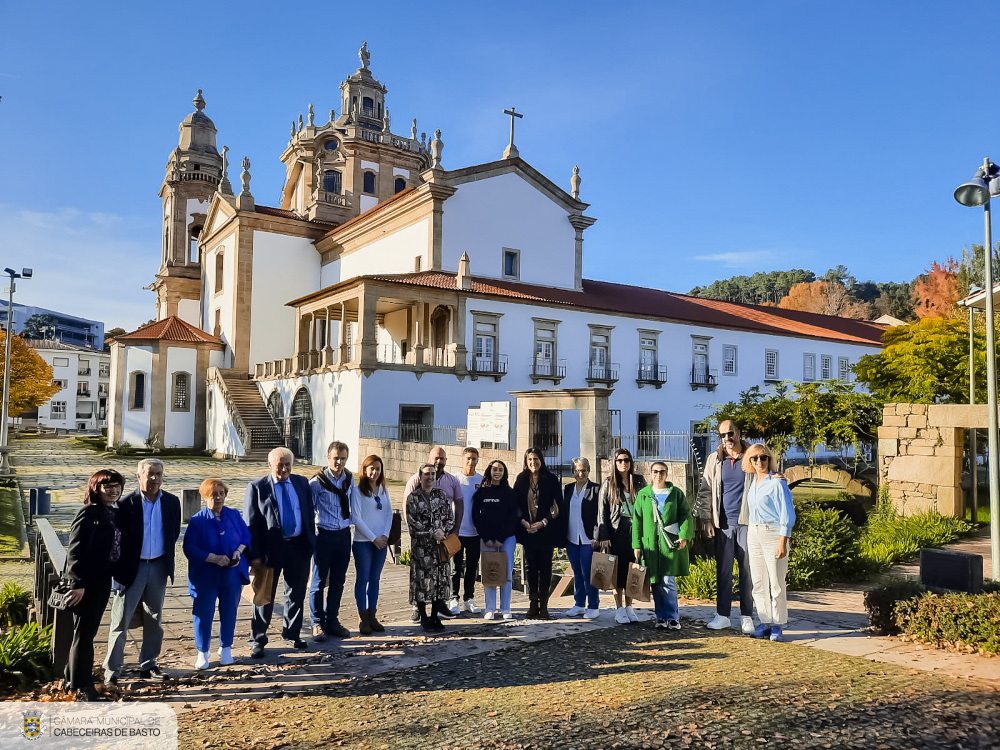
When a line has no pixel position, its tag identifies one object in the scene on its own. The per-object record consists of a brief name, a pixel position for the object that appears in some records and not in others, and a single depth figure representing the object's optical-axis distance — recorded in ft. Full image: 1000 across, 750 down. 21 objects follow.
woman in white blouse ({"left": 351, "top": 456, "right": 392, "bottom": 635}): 22.88
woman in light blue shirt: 21.80
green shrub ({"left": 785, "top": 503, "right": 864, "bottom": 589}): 30.35
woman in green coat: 23.30
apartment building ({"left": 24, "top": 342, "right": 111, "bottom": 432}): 265.95
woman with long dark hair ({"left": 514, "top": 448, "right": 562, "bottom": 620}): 24.90
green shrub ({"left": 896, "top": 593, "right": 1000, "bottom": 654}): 20.80
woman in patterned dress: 23.52
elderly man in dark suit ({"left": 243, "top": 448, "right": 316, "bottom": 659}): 20.42
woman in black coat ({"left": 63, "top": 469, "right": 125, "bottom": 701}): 17.01
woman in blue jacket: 19.10
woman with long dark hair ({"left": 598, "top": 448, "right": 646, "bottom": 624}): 24.47
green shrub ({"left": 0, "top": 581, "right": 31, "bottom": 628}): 24.03
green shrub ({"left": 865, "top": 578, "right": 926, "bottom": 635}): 22.63
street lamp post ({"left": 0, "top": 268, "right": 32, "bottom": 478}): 101.25
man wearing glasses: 23.44
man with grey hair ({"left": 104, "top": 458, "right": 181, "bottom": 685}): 17.92
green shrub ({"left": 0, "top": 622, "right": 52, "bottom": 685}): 18.02
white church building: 89.40
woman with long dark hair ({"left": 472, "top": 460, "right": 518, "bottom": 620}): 24.95
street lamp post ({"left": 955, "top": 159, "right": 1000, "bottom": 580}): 29.58
